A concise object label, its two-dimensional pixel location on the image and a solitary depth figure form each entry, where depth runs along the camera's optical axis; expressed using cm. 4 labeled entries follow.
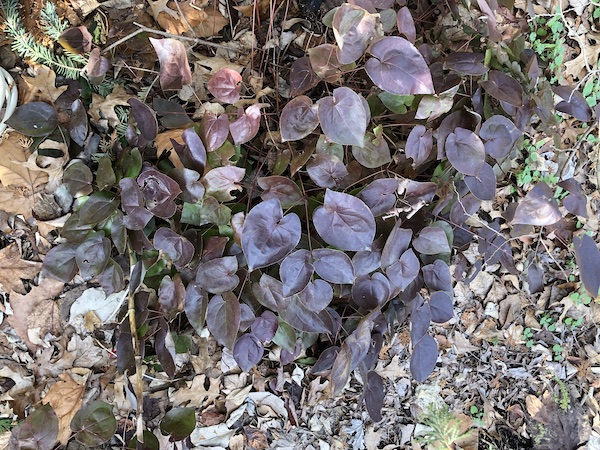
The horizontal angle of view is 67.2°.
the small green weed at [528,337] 164
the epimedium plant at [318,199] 91
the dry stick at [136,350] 111
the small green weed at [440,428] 152
